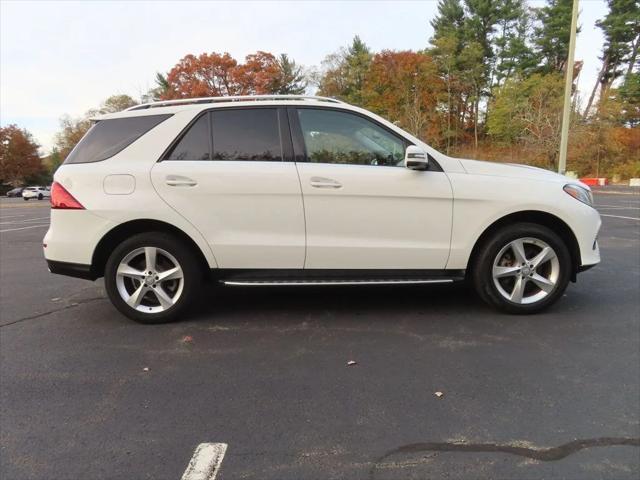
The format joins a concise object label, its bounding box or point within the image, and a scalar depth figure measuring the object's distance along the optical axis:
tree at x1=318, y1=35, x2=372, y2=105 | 50.62
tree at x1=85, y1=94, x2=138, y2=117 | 64.31
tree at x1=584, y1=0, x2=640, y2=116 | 49.00
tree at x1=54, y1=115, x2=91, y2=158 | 65.29
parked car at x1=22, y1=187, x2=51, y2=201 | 45.62
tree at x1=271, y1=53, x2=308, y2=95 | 60.11
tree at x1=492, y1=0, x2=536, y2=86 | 51.89
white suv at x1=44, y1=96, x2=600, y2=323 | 3.77
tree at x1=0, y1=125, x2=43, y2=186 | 65.75
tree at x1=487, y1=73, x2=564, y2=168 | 36.84
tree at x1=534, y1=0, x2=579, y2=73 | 49.19
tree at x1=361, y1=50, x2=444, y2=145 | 43.59
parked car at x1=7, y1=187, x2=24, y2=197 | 57.94
